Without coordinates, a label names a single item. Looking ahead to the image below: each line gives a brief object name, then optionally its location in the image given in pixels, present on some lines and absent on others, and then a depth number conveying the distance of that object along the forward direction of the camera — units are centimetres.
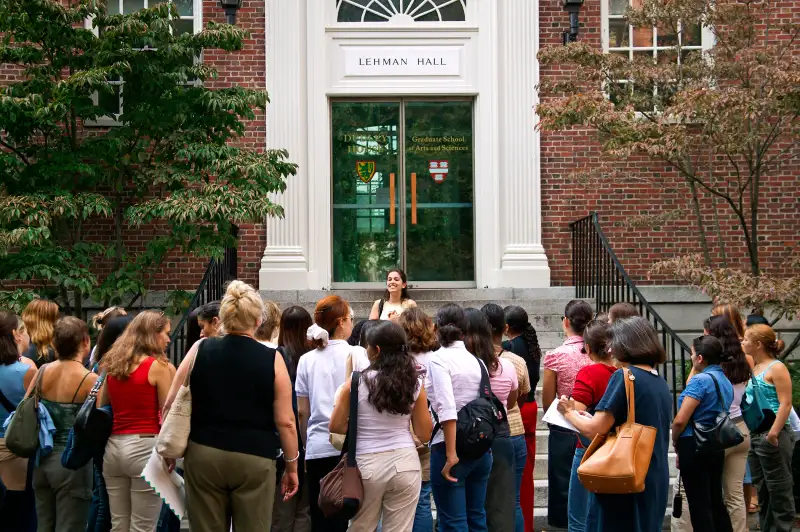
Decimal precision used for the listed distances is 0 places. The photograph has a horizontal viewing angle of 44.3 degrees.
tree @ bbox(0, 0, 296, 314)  1009
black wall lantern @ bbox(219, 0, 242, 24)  1233
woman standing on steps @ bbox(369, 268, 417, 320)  930
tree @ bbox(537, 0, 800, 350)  966
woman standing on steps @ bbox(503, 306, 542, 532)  706
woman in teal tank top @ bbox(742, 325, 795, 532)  726
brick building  1254
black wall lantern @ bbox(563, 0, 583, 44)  1247
